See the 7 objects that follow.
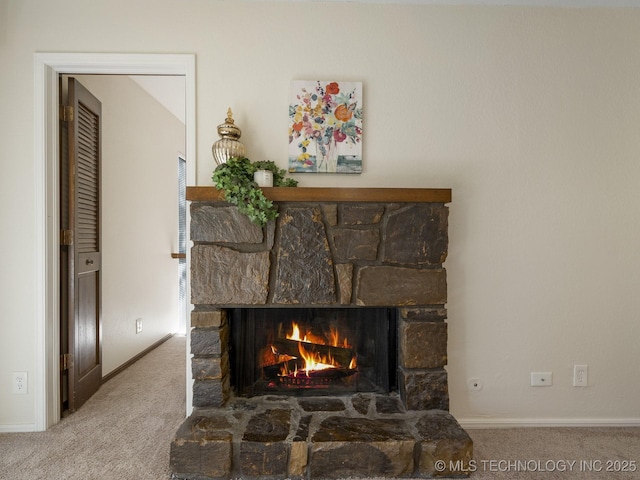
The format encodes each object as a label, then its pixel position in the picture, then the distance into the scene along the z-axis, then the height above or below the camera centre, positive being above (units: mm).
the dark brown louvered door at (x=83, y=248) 2174 -121
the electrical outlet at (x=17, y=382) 2029 -866
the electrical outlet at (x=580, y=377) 2121 -844
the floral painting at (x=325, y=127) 2029 +589
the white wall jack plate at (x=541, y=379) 2111 -854
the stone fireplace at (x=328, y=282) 1809 -264
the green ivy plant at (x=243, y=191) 1762 +193
